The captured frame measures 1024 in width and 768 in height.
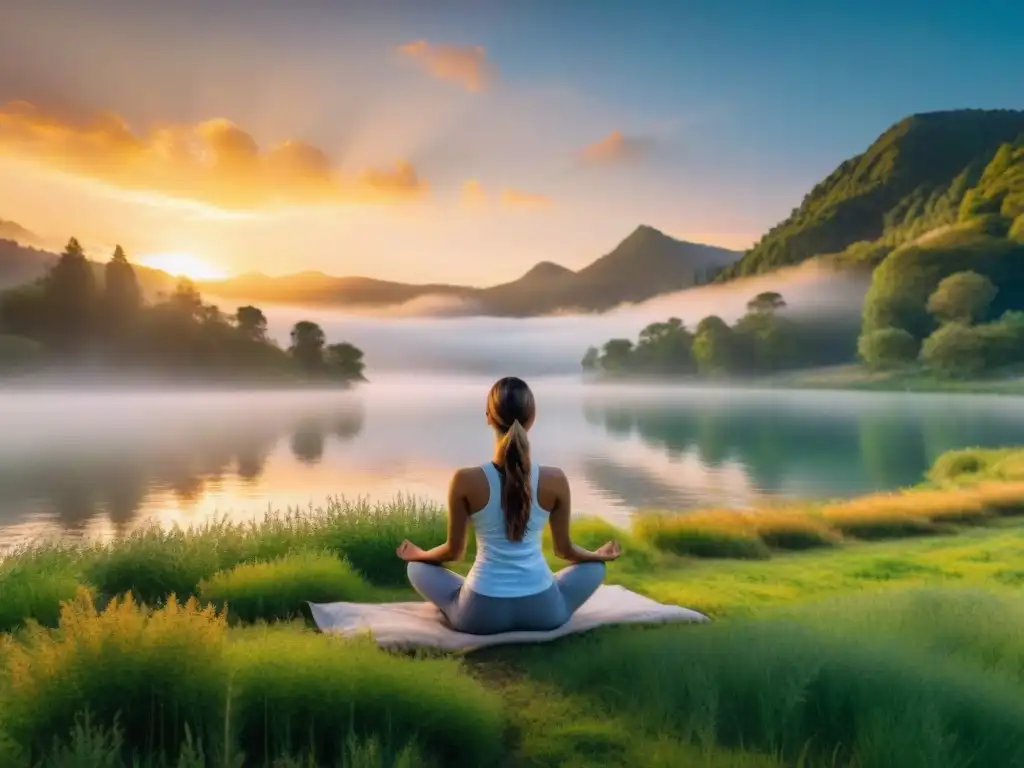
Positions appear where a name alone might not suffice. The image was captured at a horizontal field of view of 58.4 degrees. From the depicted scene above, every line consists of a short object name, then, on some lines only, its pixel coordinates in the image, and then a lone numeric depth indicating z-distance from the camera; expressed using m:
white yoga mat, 4.38
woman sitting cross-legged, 4.25
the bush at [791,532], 9.26
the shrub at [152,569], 5.87
